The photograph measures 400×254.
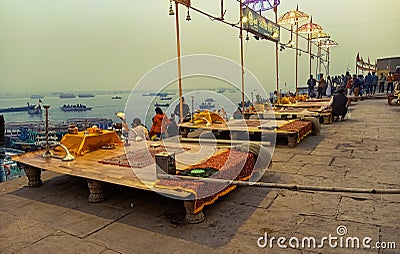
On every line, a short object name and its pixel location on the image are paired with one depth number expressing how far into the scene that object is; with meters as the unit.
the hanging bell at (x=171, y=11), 6.16
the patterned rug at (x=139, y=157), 4.13
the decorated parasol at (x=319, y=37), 17.60
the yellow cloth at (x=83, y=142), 4.72
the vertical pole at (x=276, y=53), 12.53
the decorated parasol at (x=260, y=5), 11.04
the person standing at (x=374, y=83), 20.38
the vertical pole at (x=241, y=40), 9.43
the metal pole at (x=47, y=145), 4.54
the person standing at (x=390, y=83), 18.76
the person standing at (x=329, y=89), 18.83
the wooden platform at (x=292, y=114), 9.25
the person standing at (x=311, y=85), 18.27
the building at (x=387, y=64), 30.21
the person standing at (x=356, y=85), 19.18
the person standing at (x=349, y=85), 20.42
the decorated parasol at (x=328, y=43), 20.65
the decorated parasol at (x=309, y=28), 15.04
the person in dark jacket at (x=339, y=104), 10.17
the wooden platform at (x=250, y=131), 6.64
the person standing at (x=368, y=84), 20.72
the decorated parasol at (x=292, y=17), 12.73
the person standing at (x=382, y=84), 22.45
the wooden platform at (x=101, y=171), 3.06
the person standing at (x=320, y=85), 17.53
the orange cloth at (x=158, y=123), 7.13
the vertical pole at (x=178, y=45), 6.89
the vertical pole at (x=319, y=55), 19.78
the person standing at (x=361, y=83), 20.54
